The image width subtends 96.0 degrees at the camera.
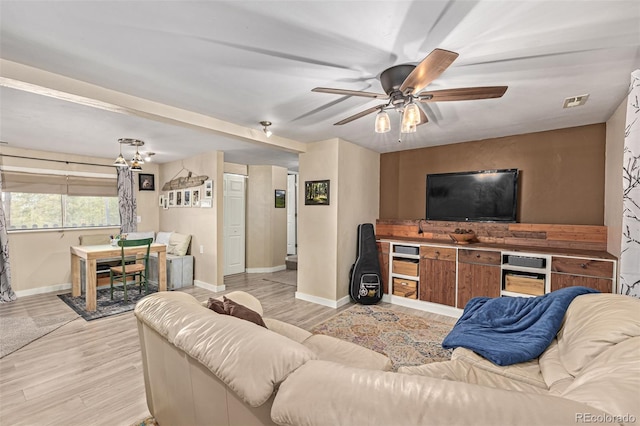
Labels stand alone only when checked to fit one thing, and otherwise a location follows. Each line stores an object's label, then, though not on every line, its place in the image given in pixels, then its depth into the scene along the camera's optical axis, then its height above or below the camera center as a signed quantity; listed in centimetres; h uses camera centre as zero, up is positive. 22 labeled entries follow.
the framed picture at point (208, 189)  485 +30
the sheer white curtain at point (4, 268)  421 -91
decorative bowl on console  384 -38
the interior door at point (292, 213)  790 -15
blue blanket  177 -84
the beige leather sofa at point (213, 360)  97 -63
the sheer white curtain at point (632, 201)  178 +5
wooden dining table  382 -79
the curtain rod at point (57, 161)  448 +77
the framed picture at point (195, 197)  513 +18
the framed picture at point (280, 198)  652 +22
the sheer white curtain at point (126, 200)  551 +13
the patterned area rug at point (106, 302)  372 -139
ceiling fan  171 +74
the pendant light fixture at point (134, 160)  405 +71
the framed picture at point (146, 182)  583 +50
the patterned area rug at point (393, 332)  271 -138
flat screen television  374 +18
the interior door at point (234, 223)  594 -34
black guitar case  415 -96
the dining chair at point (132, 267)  412 -91
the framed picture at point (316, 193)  413 +22
